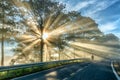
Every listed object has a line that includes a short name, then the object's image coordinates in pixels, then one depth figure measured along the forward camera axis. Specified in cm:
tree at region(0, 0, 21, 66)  1102
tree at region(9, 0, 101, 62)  1352
